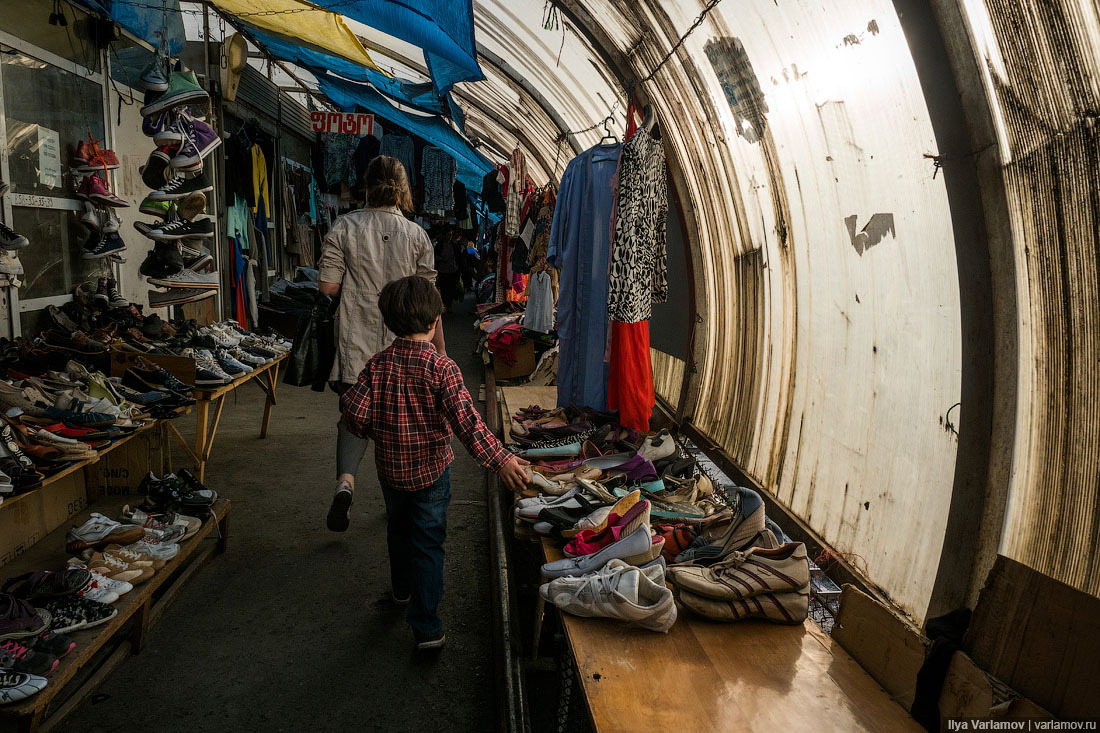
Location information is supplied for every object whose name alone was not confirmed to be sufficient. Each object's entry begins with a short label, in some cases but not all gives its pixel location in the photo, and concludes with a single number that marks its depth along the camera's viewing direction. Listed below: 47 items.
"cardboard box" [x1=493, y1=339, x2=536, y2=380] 8.68
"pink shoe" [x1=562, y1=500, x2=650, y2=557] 2.71
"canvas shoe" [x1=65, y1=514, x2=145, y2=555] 3.26
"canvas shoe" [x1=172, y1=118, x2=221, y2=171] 5.38
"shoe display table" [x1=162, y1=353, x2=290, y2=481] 4.80
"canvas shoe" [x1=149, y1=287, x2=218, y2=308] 5.70
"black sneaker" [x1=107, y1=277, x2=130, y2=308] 5.55
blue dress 4.50
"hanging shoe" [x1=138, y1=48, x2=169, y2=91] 5.23
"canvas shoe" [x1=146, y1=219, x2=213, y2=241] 5.51
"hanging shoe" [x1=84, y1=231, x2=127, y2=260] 5.40
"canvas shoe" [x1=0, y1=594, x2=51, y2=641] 2.43
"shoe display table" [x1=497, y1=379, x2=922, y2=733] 1.79
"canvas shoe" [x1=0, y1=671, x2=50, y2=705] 2.16
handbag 4.16
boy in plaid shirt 2.91
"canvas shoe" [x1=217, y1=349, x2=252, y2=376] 5.48
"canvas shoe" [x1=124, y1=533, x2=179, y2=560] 3.29
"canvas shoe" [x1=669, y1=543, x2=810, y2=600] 2.27
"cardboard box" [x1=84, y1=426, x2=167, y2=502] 4.44
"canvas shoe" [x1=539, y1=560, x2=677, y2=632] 2.15
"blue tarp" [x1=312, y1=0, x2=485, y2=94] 4.13
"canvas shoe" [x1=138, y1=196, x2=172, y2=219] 5.59
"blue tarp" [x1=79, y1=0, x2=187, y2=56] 5.27
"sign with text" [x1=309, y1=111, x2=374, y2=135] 8.30
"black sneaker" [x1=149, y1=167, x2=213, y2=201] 5.50
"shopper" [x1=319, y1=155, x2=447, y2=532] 4.07
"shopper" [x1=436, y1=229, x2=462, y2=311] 16.75
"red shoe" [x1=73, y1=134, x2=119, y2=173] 5.38
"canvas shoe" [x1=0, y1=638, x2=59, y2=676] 2.28
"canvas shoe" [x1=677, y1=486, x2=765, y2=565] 2.54
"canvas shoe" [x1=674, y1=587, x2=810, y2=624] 2.26
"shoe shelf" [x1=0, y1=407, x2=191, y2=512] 3.07
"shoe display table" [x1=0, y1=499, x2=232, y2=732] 2.29
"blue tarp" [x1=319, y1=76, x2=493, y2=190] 8.19
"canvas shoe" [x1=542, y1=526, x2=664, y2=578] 2.49
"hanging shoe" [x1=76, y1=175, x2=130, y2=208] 5.36
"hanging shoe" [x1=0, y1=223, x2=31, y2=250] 4.24
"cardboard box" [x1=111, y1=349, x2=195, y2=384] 4.87
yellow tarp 5.05
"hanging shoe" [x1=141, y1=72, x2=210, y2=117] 5.17
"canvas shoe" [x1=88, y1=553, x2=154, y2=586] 3.03
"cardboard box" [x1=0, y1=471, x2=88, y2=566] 3.54
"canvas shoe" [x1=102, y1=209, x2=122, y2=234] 5.52
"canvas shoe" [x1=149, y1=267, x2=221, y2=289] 5.69
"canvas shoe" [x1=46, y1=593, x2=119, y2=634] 2.60
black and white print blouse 4.07
